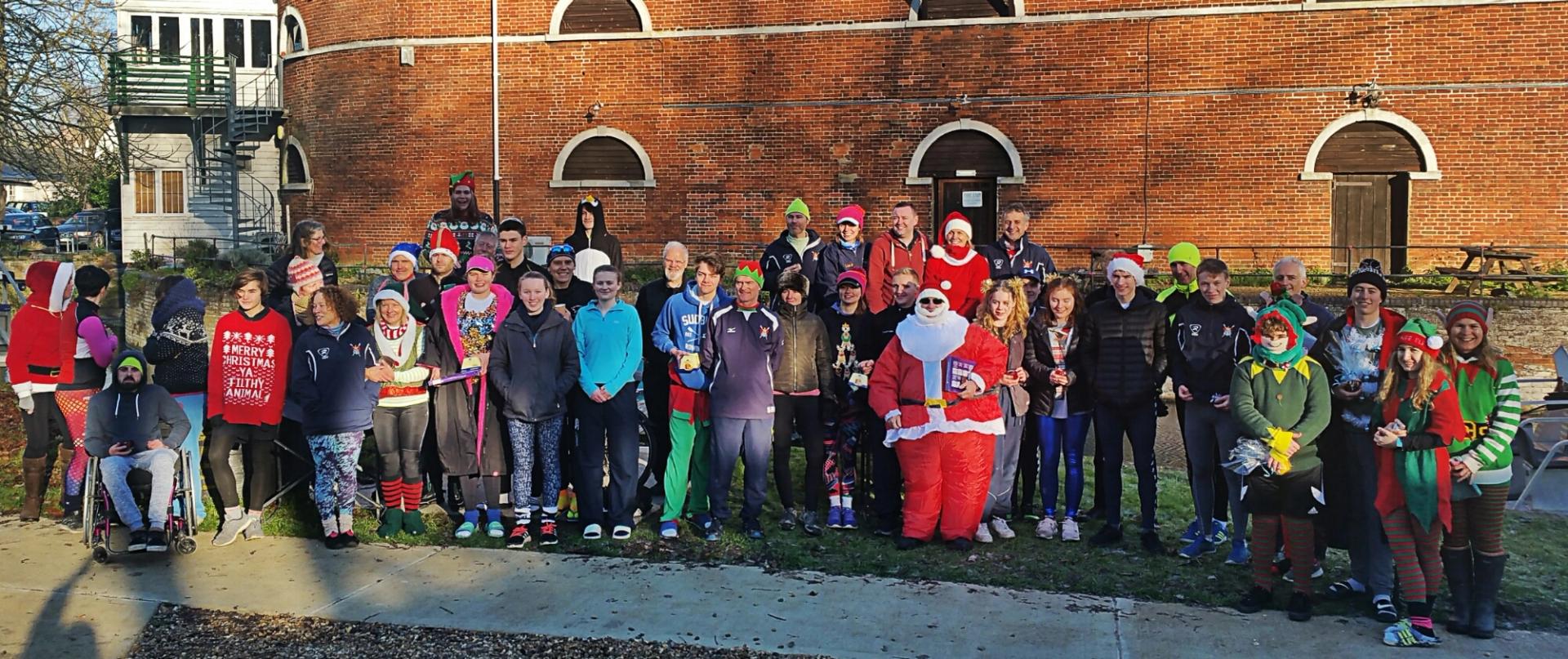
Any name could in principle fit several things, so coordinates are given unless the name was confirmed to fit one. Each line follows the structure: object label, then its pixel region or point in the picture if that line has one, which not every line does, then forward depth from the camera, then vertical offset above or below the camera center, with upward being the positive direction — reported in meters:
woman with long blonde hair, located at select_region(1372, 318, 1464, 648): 6.18 -0.78
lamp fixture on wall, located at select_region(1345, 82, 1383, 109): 19.78 +3.30
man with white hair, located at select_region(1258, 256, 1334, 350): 7.88 +0.12
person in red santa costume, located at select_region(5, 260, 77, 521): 8.45 -0.23
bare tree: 13.56 +2.66
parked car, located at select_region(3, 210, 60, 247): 36.88 +2.63
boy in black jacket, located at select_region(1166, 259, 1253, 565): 7.45 -0.41
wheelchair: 7.60 -1.28
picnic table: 18.34 +0.53
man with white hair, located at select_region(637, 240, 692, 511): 8.44 -0.39
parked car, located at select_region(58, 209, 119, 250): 33.78 +2.24
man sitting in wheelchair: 7.64 -0.82
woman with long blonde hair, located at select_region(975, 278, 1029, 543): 7.89 -0.52
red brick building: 19.80 +3.26
